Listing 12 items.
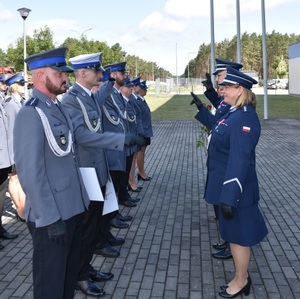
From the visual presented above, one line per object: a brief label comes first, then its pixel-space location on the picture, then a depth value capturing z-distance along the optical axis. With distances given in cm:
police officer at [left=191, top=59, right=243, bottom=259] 474
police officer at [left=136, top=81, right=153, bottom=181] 804
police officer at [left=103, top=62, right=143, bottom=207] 513
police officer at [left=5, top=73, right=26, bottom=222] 545
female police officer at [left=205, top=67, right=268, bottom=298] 342
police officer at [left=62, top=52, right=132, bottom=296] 392
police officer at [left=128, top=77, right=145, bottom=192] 758
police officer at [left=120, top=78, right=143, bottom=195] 672
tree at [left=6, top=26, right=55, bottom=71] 3566
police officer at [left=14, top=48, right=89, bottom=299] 266
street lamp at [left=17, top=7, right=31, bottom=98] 2036
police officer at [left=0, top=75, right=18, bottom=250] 521
